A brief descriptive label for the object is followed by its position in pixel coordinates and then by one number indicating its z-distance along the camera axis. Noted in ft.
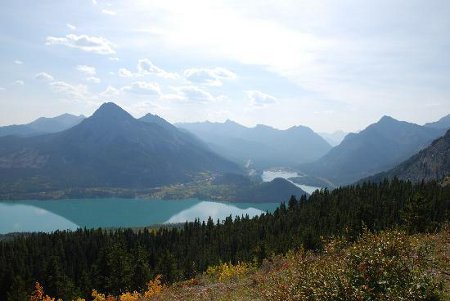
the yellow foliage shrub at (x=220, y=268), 267.96
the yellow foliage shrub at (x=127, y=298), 154.84
